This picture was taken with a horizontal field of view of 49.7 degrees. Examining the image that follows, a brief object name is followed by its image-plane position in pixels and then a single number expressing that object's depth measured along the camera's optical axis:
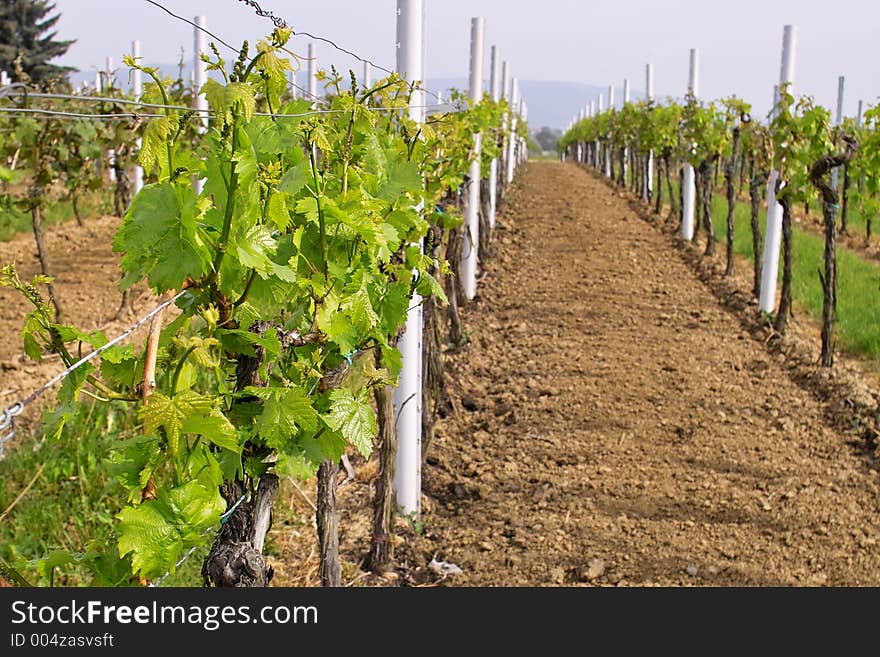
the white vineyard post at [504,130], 14.70
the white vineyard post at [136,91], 8.15
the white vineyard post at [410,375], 3.69
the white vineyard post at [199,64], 7.19
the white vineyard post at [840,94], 23.45
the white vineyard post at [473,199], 8.03
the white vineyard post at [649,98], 16.52
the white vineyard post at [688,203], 11.93
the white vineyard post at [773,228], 7.77
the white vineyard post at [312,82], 20.00
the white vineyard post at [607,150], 26.90
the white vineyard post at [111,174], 13.75
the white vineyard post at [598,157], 29.64
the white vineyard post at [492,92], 12.02
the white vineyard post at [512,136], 18.71
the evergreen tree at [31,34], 30.08
